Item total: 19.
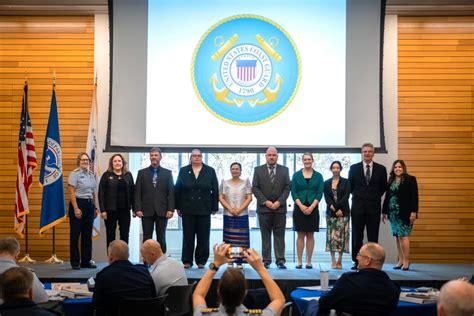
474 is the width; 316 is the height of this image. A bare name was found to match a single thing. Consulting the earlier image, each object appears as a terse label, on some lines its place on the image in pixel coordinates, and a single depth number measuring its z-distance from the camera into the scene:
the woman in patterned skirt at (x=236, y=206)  8.45
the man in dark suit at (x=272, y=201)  8.47
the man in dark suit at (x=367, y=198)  8.42
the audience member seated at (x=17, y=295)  3.34
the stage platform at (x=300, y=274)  7.38
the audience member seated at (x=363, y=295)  4.25
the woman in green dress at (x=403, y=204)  8.35
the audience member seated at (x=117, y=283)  4.60
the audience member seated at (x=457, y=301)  2.86
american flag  8.82
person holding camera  3.22
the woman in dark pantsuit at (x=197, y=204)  8.46
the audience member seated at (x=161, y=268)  5.16
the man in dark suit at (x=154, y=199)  8.44
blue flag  8.70
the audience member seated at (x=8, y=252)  4.62
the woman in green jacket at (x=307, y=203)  8.38
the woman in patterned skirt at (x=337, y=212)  8.33
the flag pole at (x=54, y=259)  9.07
